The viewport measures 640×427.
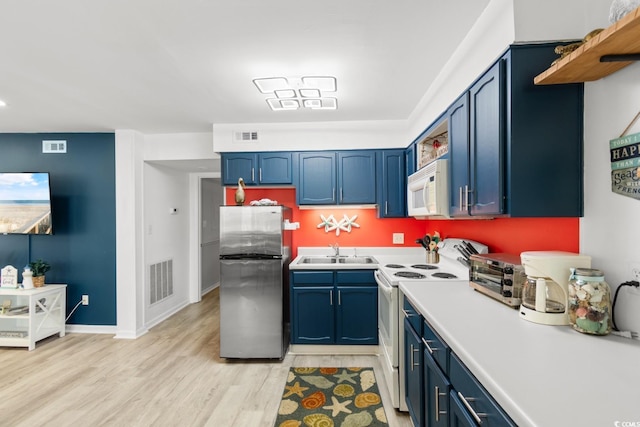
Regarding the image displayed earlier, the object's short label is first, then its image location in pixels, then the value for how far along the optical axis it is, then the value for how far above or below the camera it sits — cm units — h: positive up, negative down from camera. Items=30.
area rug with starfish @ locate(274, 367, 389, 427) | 207 -145
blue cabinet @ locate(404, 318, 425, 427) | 167 -100
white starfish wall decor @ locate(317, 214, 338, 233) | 369 -14
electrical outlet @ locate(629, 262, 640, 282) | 111 -23
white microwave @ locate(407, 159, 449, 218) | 209 +16
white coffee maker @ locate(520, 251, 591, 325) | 126 -32
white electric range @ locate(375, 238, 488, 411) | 217 -62
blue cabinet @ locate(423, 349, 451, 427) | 130 -87
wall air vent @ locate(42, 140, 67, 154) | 364 +81
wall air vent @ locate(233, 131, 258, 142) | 335 +86
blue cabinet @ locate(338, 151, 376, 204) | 334 +39
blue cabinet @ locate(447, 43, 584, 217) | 135 +33
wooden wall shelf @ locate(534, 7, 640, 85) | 89 +54
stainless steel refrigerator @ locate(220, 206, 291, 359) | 296 -64
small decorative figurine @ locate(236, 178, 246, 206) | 316 +19
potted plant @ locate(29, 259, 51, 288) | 338 -65
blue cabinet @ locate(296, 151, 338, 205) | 334 +41
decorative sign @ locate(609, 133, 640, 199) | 110 +17
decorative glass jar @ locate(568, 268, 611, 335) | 113 -35
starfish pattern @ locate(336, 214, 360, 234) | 369 -15
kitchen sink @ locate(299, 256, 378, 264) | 345 -57
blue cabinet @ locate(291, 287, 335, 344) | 305 -106
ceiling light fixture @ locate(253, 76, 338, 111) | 222 +96
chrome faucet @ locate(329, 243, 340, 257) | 359 -45
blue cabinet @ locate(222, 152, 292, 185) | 336 +48
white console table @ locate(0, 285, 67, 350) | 321 -113
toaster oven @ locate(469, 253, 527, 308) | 147 -35
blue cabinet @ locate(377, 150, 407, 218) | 333 +29
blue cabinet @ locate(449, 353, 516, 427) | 89 -65
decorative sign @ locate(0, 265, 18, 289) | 332 -70
